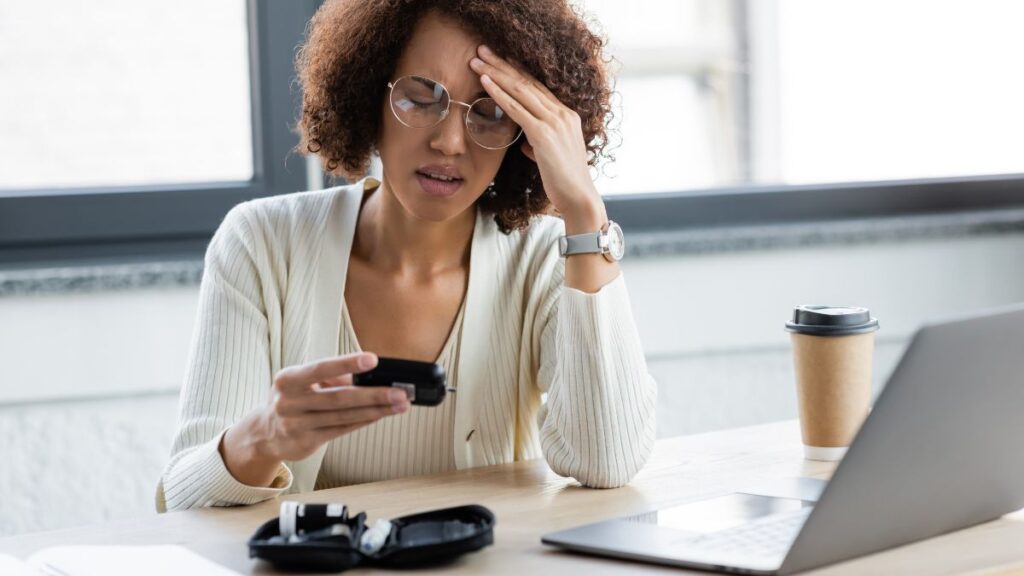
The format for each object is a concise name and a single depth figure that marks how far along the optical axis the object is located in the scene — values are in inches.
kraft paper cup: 57.0
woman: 58.3
